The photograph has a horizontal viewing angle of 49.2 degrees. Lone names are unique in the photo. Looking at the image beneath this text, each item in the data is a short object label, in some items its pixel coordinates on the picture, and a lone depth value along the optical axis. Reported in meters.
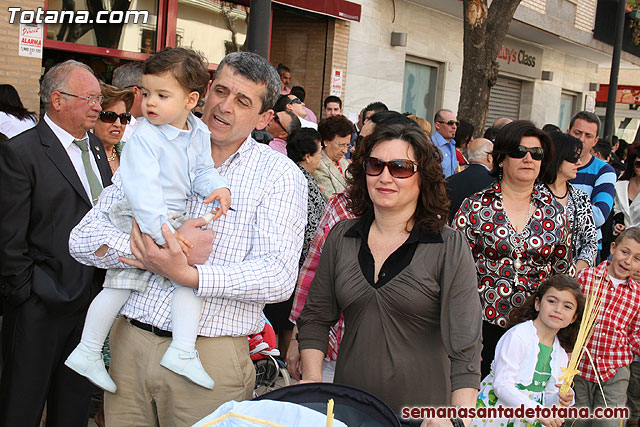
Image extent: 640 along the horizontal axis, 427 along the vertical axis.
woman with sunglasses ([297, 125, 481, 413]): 2.87
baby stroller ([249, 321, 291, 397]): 4.13
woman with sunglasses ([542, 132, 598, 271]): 5.27
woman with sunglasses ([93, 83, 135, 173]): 5.46
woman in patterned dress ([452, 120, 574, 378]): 4.61
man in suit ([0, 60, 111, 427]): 3.98
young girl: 4.31
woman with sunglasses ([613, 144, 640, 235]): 7.49
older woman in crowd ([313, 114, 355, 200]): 7.56
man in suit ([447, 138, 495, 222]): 5.43
